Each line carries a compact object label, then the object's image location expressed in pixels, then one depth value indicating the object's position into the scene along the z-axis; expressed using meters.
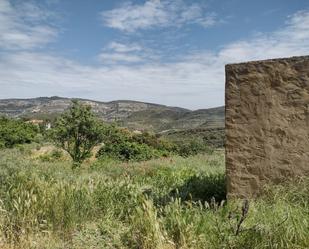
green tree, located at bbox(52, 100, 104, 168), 15.37
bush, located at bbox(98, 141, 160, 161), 17.96
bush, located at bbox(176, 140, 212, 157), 19.89
